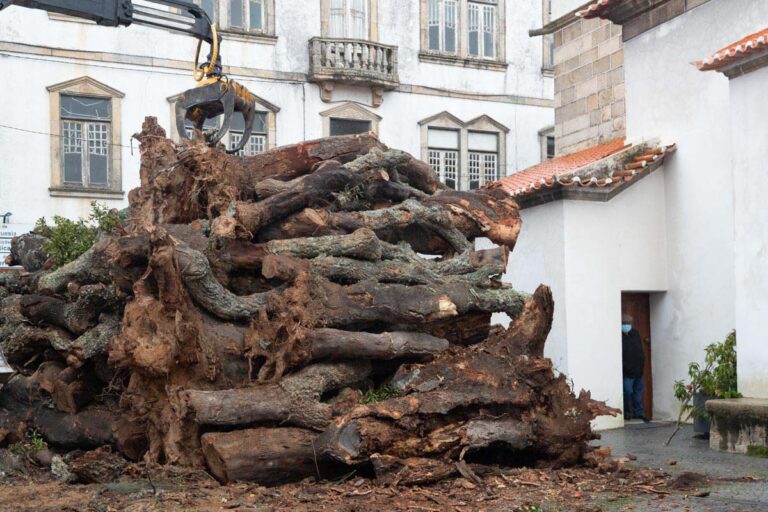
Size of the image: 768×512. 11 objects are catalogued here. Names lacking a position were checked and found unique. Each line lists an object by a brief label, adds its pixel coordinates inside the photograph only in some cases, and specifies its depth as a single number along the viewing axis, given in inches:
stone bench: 484.4
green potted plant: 539.2
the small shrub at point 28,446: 386.9
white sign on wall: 954.7
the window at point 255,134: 1085.8
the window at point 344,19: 1143.0
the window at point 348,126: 1135.0
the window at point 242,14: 1075.3
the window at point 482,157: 1198.9
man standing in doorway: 645.3
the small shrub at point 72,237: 473.4
